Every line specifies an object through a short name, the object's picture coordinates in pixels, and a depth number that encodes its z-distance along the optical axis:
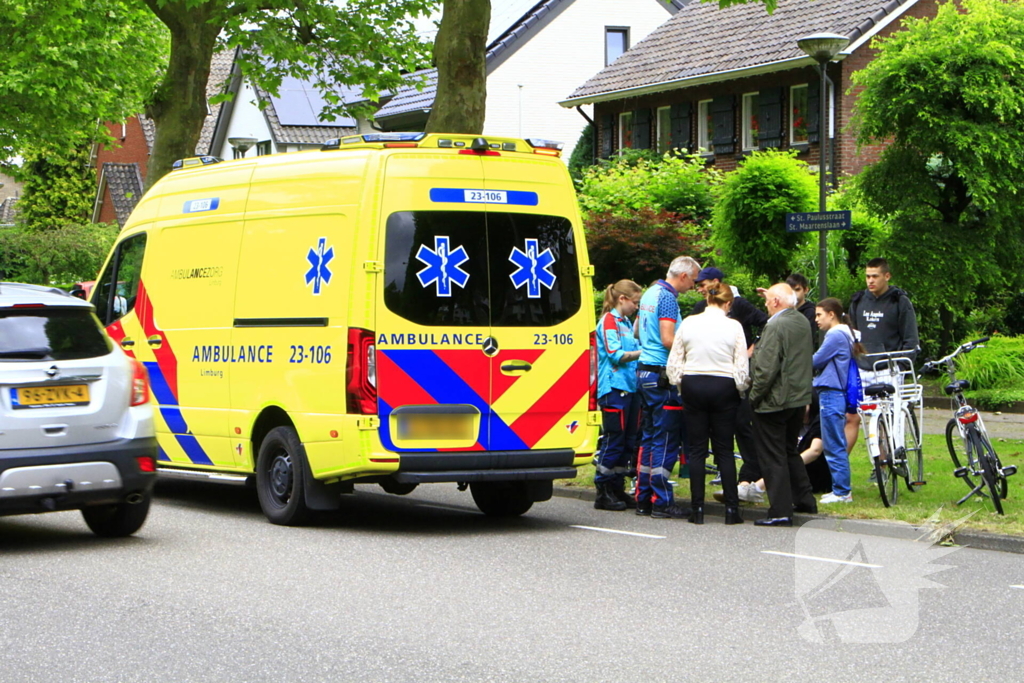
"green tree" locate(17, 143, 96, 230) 67.12
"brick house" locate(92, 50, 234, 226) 64.19
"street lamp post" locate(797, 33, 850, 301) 15.96
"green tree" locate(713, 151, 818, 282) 22.50
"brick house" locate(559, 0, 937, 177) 32.56
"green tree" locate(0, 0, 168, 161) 29.00
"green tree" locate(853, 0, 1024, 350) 20.58
